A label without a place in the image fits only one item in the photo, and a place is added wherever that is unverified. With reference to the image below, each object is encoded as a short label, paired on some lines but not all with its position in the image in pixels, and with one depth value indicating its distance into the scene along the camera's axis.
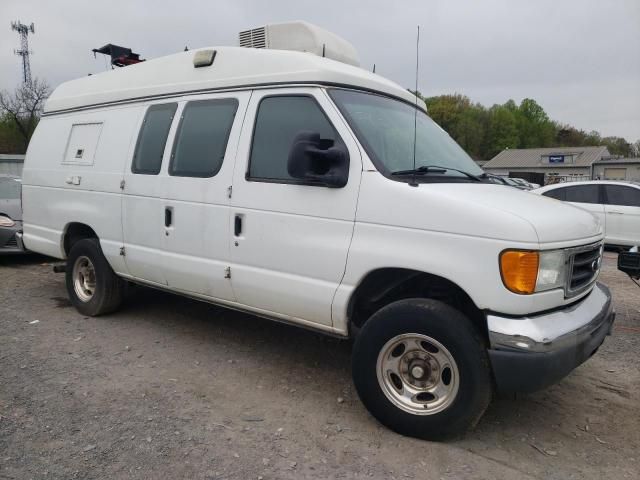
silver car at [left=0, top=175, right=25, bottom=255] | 8.22
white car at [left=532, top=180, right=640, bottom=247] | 10.58
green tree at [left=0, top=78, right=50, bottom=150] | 37.78
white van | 2.93
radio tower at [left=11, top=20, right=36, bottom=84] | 41.94
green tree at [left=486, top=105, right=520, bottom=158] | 83.56
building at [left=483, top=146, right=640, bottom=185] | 56.28
